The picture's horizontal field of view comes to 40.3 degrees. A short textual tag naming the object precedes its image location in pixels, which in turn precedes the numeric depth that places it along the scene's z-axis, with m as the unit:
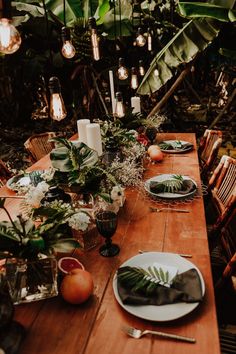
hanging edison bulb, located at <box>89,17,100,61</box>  2.29
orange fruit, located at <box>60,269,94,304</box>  0.96
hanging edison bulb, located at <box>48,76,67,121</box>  1.55
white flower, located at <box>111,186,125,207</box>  1.38
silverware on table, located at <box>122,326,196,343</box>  0.84
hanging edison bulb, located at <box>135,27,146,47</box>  3.30
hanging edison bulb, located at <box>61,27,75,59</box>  2.15
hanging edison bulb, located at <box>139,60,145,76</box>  3.47
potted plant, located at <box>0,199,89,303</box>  0.95
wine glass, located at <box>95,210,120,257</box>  1.17
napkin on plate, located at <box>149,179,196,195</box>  1.70
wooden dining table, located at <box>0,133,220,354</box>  0.84
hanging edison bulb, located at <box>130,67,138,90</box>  2.92
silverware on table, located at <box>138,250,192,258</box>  1.18
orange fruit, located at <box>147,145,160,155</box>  2.27
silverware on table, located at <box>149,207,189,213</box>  1.54
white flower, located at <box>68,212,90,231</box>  1.18
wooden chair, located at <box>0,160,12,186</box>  2.37
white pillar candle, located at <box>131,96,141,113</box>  2.69
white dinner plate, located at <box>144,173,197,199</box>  1.66
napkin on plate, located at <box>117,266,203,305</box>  0.96
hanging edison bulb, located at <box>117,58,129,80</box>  2.71
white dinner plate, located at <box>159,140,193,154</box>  2.45
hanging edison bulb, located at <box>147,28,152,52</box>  3.84
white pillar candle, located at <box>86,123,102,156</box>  1.72
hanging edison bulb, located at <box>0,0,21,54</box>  1.35
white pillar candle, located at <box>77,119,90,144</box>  1.90
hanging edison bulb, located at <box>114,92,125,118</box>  2.10
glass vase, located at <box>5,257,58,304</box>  0.96
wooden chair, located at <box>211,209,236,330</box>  1.37
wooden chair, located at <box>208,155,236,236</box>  1.88
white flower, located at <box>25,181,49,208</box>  1.26
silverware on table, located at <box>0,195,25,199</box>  1.82
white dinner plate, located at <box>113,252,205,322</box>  0.90
